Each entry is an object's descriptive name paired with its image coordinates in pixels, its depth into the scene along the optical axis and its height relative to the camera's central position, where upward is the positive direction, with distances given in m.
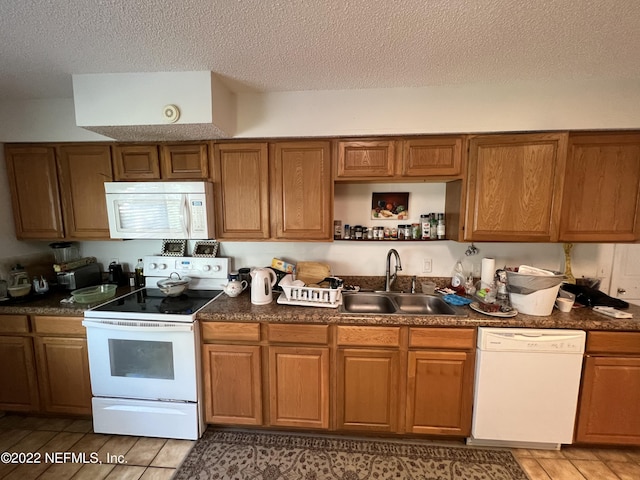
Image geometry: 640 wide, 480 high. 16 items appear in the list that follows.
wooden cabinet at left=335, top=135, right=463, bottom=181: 1.90 +0.39
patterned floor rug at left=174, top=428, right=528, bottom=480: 1.62 -1.58
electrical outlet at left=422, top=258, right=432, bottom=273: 2.32 -0.45
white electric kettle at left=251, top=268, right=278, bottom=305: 1.92 -0.53
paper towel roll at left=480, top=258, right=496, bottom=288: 2.06 -0.45
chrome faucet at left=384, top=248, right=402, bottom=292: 2.15 -0.50
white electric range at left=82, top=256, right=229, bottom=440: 1.77 -1.07
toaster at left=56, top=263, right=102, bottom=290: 2.24 -0.56
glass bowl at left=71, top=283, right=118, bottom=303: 1.95 -0.62
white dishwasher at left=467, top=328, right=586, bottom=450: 1.66 -1.08
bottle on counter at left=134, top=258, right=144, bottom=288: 2.42 -0.57
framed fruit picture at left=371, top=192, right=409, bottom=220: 2.28 +0.07
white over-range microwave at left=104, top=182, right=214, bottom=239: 1.99 +0.02
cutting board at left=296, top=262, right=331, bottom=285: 2.24 -0.50
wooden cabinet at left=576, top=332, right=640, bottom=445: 1.65 -1.11
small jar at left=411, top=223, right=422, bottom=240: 2.24 -0.16
